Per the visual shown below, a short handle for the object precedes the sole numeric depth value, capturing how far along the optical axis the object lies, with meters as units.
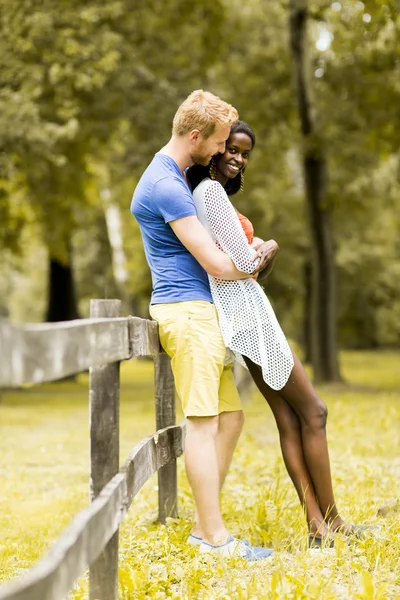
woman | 8.02
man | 7.72
